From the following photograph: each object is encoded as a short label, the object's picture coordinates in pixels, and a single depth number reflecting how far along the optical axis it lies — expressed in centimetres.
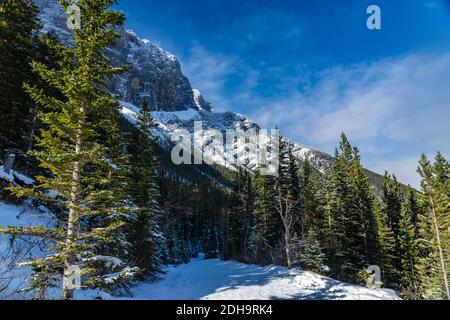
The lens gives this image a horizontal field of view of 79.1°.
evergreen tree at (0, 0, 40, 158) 1923
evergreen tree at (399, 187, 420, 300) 3356
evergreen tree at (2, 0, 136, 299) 844
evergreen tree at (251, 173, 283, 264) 3819
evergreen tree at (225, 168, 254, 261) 5009
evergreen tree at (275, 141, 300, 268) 3662
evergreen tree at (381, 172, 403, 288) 3562
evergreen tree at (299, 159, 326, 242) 3558
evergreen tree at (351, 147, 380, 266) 3472
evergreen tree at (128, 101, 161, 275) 2092
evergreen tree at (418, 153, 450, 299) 2225
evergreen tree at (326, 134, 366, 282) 3130
